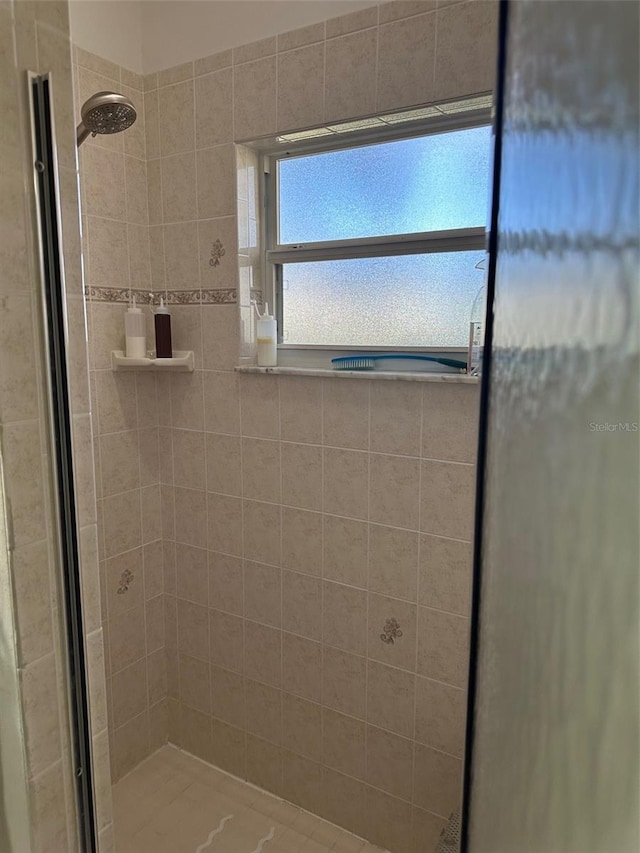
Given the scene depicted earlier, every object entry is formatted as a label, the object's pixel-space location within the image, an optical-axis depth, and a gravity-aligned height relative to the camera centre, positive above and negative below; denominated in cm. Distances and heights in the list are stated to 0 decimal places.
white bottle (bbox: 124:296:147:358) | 177 +0
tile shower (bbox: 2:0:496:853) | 148 -46
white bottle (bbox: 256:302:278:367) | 172 -2
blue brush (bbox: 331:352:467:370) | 158 -7
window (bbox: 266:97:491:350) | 150 +29
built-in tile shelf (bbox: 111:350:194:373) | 175 -9
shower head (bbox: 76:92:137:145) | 124 +48
